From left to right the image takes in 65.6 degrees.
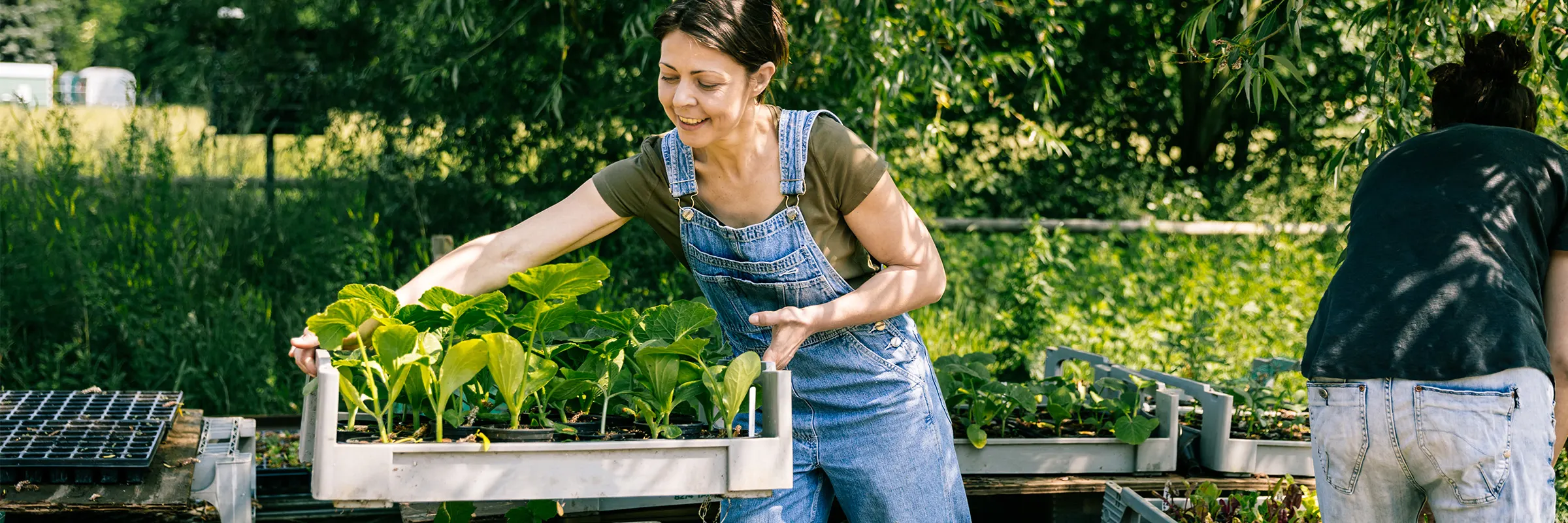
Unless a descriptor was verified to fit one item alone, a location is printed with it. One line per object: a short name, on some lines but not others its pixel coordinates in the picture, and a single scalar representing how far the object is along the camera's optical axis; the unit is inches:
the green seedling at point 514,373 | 66.2
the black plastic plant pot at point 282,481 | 124.6
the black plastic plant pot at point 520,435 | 66.5
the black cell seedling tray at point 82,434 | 95.0
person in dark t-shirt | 74.5
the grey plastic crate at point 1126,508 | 105.3
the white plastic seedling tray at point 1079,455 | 119.1
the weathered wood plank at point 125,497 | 90.7
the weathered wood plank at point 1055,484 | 116.1
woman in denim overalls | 69.9
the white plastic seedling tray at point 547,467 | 58.8
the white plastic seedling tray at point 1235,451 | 122.6
